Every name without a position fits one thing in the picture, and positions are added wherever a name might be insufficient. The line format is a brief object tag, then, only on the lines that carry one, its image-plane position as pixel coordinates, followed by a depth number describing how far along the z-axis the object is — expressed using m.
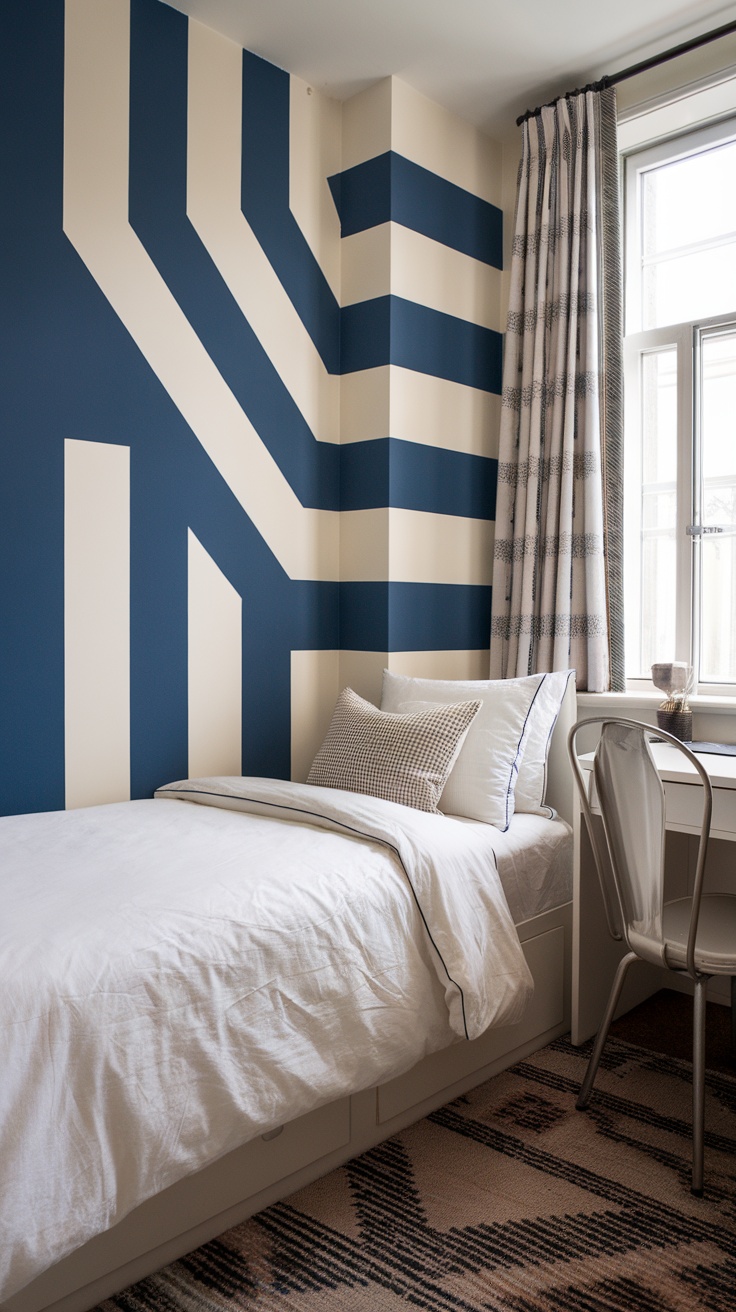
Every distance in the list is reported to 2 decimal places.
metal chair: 1.82
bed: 1.28
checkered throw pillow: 2.35
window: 2.90
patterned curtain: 2.94
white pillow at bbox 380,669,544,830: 2.41
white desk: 2.07
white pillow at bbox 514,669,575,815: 2.57
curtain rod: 2.64
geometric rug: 1.50
